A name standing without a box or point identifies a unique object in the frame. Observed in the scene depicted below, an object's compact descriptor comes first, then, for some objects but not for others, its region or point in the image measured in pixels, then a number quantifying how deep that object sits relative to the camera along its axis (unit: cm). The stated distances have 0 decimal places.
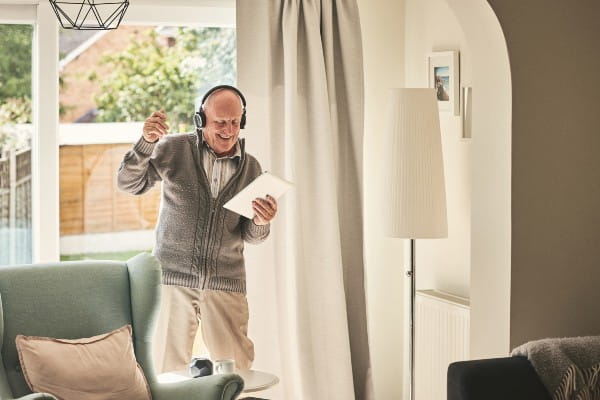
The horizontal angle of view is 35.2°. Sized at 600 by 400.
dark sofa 303
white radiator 431
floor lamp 412
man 389
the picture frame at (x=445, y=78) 448
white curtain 448
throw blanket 312
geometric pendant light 432
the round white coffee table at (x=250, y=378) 351
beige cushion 333
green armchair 342
